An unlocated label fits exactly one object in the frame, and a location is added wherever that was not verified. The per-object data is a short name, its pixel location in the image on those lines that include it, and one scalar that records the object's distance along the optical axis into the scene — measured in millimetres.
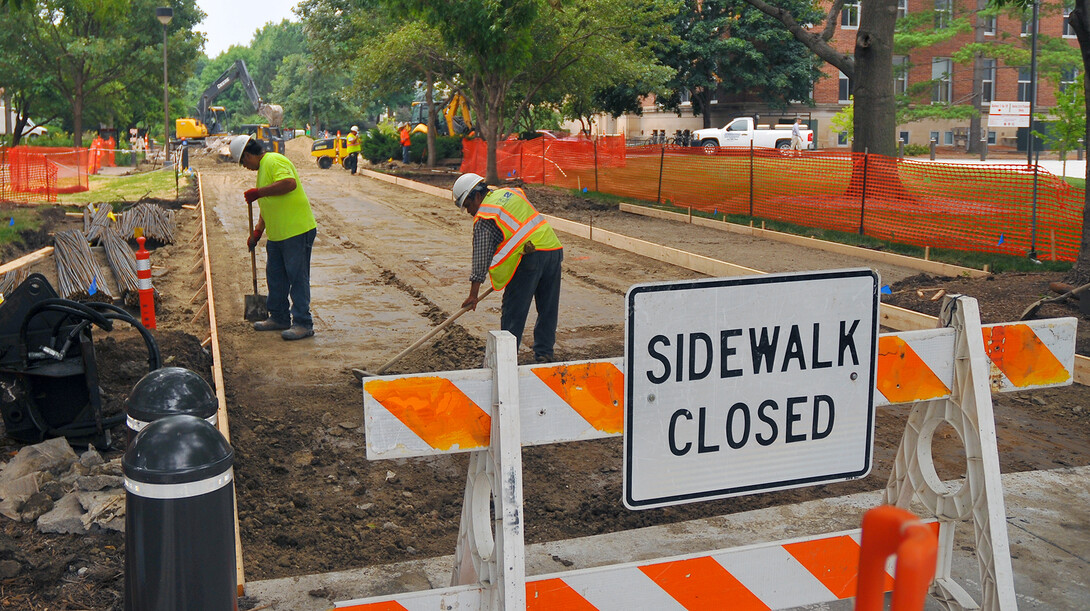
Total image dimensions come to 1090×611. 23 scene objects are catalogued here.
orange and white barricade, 2867
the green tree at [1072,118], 16922
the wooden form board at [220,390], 4141
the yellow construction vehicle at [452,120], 41094
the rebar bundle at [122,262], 11055
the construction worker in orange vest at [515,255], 7090
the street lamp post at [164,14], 32812
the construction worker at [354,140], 36872
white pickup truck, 41219
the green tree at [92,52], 39688
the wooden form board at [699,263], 9008
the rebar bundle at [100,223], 14210
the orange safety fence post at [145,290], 8836
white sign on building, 23781
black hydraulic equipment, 5738
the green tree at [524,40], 21203
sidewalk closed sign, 2967
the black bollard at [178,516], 2904
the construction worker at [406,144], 36969
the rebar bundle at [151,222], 15688
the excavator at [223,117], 44006
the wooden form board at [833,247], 12289
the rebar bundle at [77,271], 10328
